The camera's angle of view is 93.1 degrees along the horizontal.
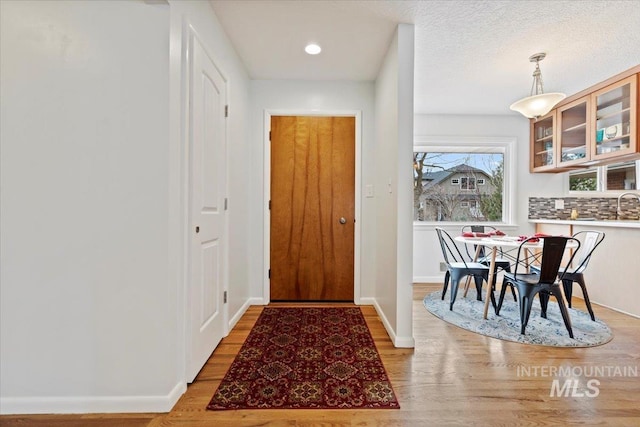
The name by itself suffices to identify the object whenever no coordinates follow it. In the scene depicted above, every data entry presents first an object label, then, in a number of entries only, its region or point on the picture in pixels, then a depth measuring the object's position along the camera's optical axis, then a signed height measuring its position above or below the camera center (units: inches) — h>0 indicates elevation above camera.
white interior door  66.5 +0.4
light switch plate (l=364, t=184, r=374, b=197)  124.7 +8.6
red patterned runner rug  61.5 -38.6
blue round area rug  90.7 -37.7
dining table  101.2 -10.6
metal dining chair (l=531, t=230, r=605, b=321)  105.9 -20.9
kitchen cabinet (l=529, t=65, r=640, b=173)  117.7 +38.1
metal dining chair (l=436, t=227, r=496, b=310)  115.7 -23.0
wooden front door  129.3 +0.0
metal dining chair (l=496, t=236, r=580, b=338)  89.4 -21.4
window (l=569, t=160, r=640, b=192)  138.0 +17.6
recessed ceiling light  100.5 +54.7
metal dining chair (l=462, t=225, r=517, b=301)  121.2 -20.3
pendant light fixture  103.1 +38.6
